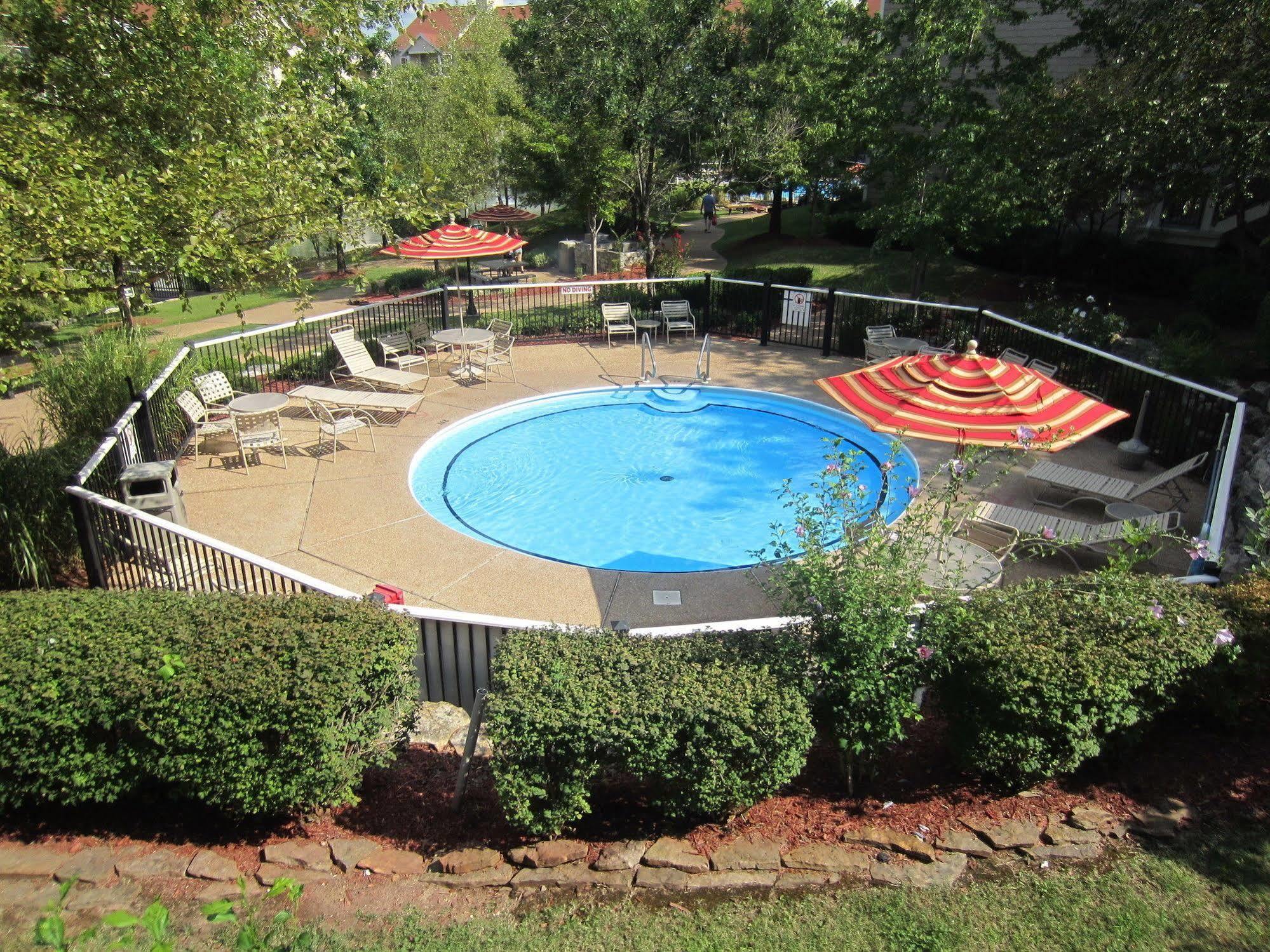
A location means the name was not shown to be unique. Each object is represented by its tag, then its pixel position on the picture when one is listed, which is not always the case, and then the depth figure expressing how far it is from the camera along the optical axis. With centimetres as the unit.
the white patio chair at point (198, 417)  1164
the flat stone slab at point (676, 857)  484
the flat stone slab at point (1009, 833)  500
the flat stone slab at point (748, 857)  486
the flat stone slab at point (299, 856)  493
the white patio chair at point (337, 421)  1189
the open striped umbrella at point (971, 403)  912
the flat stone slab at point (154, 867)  473
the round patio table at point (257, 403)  1189
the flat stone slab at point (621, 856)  482
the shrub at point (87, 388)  1064
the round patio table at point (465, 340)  1528
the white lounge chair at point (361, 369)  1421
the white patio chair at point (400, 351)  1517
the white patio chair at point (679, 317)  1773
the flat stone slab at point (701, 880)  472
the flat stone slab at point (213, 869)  475
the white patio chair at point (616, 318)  1747
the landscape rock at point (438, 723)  652
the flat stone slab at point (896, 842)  491
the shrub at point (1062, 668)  508
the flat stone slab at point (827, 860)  482
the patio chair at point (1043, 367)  1338
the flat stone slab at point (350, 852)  492
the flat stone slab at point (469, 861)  483
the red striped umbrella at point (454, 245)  1798
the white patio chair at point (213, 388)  1223
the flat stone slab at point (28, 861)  473
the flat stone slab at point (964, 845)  495
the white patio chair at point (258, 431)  1152
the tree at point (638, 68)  1973
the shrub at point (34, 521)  758
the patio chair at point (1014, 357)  1369
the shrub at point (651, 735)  482
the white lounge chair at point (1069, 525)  869
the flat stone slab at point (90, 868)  468
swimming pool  1095
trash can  885
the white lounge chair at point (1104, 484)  992
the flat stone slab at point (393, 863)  486
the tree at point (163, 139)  757
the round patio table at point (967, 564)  777
